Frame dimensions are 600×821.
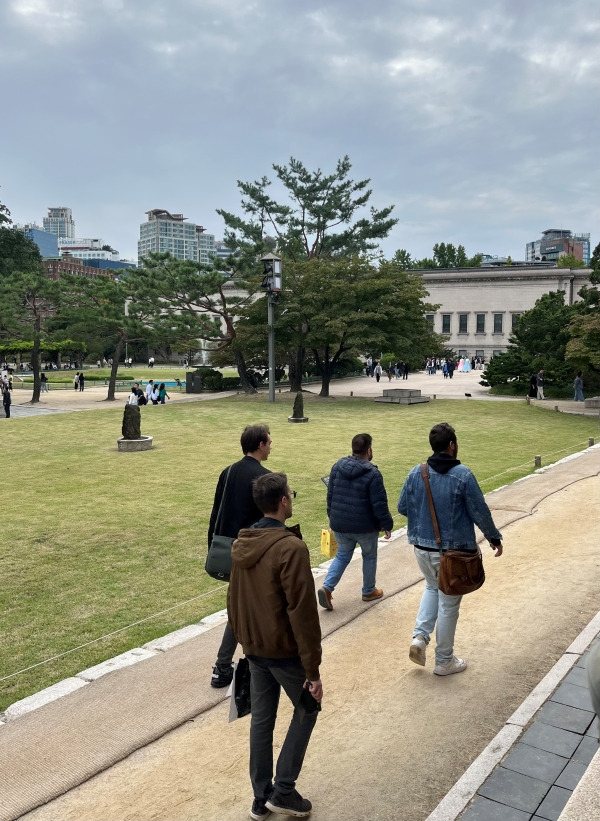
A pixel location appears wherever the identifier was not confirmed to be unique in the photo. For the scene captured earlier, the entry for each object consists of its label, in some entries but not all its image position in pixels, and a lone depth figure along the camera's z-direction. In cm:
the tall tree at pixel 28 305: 3488
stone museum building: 7238
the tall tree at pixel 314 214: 5634
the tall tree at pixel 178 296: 3638
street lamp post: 3250
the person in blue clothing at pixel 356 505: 666
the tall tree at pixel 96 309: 3594
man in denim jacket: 539
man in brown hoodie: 363
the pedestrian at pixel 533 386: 3666
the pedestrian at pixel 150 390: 3584
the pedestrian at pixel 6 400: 2789
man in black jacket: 526
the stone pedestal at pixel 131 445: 1888
